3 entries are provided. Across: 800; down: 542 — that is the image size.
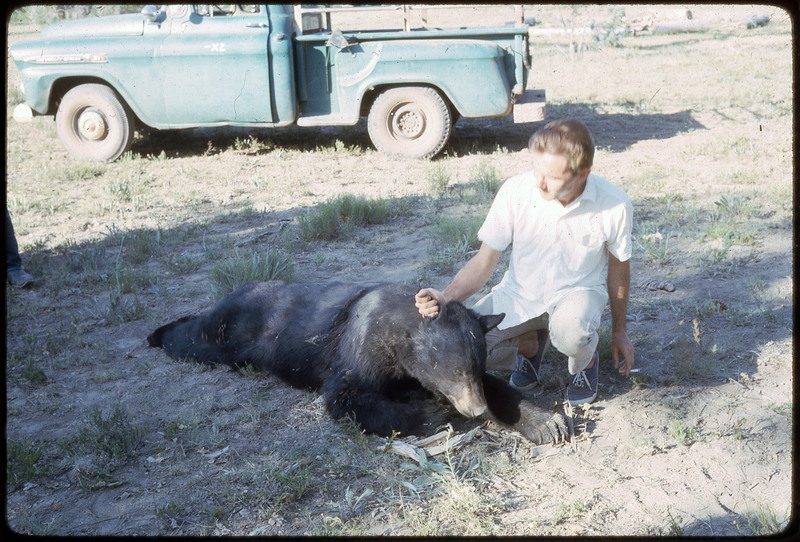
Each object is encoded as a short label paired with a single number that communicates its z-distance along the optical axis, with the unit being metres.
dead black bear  3.55
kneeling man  3.45
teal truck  9.30
